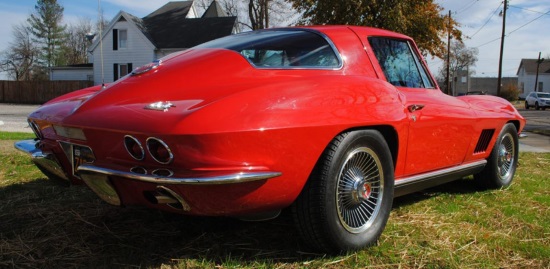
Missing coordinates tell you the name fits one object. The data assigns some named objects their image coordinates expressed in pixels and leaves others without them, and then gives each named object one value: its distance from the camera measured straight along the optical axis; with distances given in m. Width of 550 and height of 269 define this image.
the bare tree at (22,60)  51.59
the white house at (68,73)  38.16
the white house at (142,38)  30.81
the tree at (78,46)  59.34
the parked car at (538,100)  33.47
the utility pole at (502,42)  33.58
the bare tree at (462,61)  66.18
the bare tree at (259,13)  36.62
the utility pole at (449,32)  18.66
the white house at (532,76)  66.19
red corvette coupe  1.97
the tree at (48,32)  52.00
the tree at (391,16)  16.50
